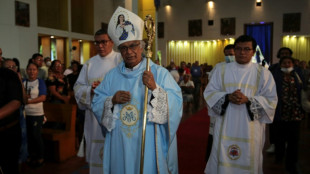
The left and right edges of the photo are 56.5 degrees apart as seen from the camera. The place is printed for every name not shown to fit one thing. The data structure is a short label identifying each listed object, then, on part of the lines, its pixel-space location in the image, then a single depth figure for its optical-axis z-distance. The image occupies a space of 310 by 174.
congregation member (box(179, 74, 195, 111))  9.99
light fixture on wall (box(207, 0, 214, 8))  20.00
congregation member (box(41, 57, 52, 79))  9.29
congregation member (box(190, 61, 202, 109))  13.15
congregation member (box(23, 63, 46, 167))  4.32
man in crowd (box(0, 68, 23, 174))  2.49
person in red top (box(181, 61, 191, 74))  13.33
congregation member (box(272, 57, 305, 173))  4.12
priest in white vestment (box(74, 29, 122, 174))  3.22
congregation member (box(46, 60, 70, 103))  5.34
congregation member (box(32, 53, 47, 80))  5.86
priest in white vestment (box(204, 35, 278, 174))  3.11
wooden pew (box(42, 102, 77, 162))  4.70
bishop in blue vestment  2.22
